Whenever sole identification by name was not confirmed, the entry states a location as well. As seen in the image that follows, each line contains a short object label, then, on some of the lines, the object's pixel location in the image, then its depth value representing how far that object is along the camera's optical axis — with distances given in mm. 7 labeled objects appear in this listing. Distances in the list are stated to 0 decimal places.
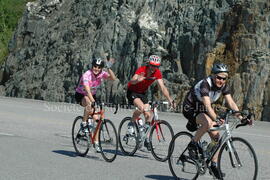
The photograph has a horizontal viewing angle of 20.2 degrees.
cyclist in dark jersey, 9733
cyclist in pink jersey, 13417
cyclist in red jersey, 13338
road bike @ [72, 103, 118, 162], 12717
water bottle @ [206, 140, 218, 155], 9896
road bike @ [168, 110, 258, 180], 9197
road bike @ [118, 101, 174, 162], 13428
